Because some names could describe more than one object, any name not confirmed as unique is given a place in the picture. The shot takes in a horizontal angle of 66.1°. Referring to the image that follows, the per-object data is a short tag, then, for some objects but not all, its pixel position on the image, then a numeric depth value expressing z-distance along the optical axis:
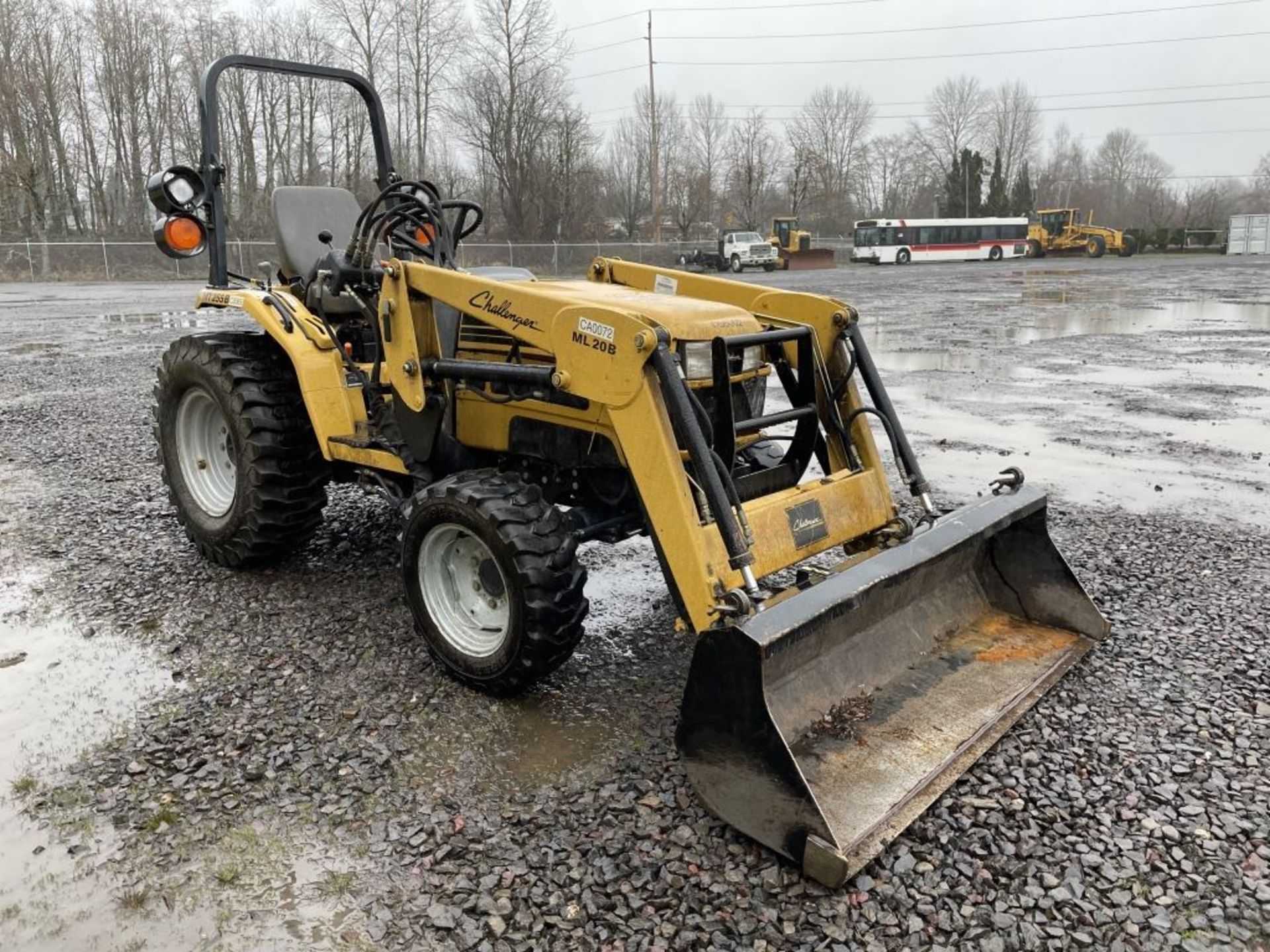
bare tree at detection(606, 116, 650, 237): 54.28
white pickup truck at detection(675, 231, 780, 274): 40.84
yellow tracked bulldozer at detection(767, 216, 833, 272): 43.94
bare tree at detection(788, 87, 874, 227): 59.31
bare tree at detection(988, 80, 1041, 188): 76.50
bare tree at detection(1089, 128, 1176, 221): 77.94
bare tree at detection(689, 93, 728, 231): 52.41
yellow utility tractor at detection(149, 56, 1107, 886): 2.91
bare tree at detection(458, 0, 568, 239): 43.19
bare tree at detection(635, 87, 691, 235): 54.19
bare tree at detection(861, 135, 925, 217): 72.44
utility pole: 45.00
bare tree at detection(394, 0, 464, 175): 44.72
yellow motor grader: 50.12
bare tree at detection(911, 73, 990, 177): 73.56
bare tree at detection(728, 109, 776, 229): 56.81
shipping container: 49.72
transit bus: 47.62
